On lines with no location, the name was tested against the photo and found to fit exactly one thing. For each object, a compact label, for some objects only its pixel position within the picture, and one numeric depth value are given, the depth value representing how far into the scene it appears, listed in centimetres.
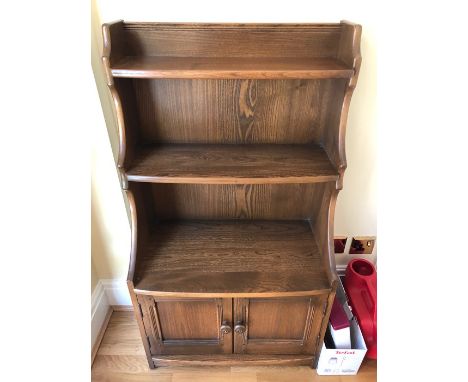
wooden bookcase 91
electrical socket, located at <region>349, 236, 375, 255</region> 148
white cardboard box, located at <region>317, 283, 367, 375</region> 122
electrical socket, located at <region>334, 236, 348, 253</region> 148
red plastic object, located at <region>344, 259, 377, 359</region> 128
